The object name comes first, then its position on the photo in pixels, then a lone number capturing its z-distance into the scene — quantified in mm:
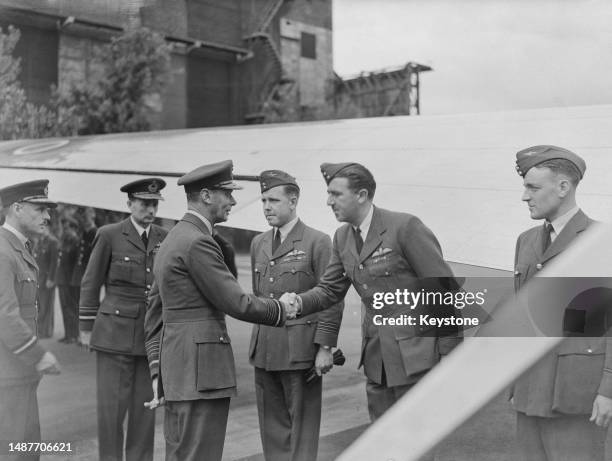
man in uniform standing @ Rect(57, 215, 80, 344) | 6246
